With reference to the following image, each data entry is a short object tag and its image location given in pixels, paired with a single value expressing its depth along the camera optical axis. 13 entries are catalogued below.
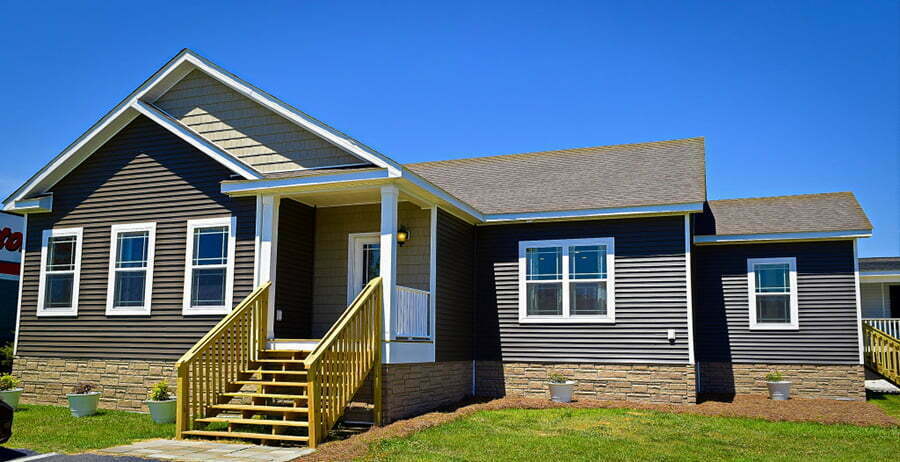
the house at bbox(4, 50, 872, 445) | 11.79
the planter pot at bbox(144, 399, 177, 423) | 10.73
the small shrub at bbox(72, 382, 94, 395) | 11.68
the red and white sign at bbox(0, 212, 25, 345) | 17.81
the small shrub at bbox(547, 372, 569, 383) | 12.98
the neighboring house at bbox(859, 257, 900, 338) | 22.67
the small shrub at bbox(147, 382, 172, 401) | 10.83
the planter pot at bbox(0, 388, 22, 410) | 12.12
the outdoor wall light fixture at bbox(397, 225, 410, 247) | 12.35
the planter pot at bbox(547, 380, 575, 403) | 12.80
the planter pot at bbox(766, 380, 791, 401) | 13.82
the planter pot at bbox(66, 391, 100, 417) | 11.51
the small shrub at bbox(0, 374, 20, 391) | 12.40
